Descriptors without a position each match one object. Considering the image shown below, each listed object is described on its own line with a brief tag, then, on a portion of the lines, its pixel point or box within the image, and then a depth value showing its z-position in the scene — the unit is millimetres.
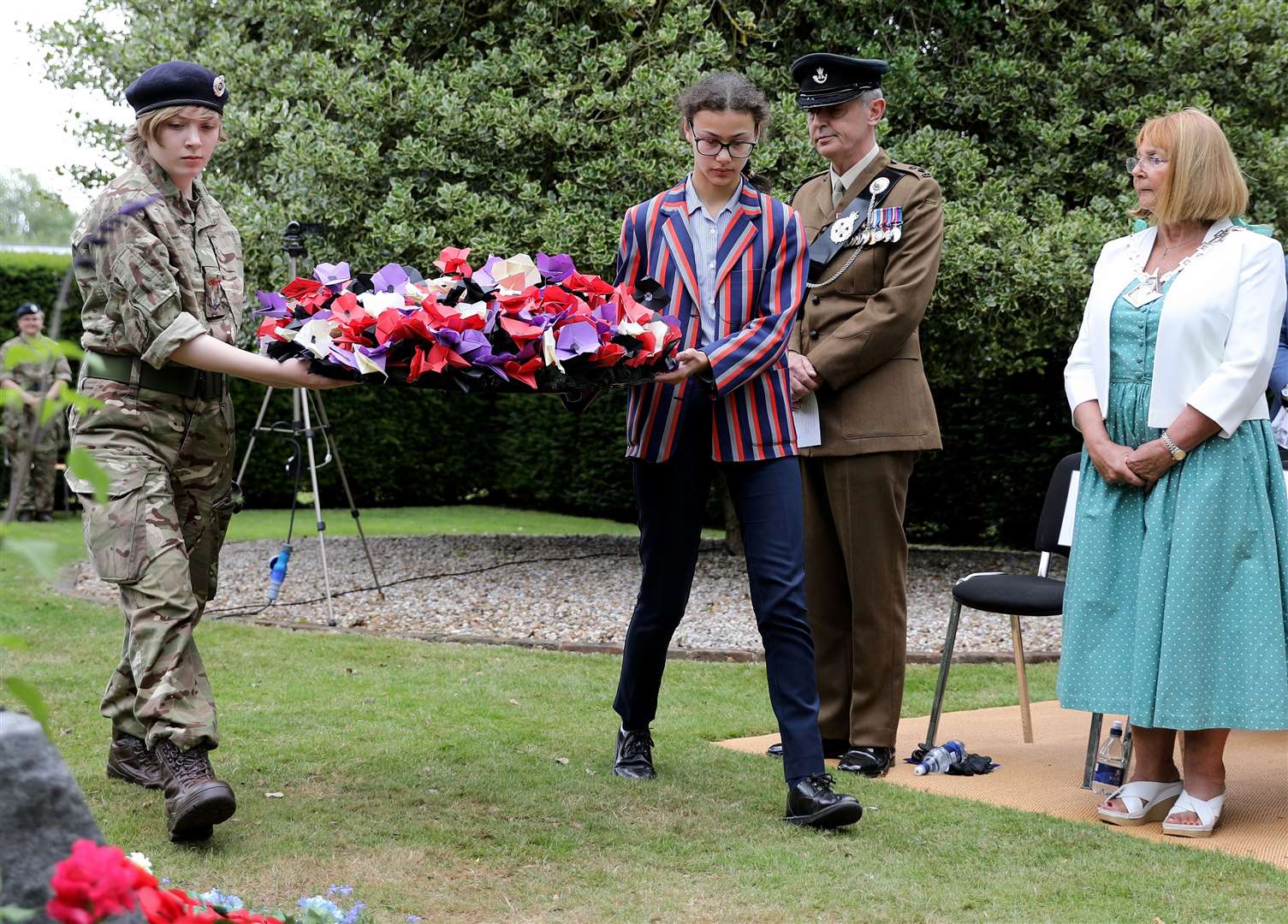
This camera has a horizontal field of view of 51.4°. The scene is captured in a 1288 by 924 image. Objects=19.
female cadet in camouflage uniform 3729
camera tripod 7617
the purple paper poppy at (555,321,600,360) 3627
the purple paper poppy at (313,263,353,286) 3863
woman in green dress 4090
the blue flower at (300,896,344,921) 2574
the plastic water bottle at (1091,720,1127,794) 4715
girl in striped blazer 4031
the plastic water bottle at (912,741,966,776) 4910
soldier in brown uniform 4867
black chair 5117
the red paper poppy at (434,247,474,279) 3887
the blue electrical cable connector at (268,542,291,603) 8338
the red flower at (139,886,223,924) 1938
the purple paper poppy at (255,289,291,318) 3801
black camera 7574
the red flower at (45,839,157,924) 1630
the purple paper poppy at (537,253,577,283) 3981
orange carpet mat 4195
